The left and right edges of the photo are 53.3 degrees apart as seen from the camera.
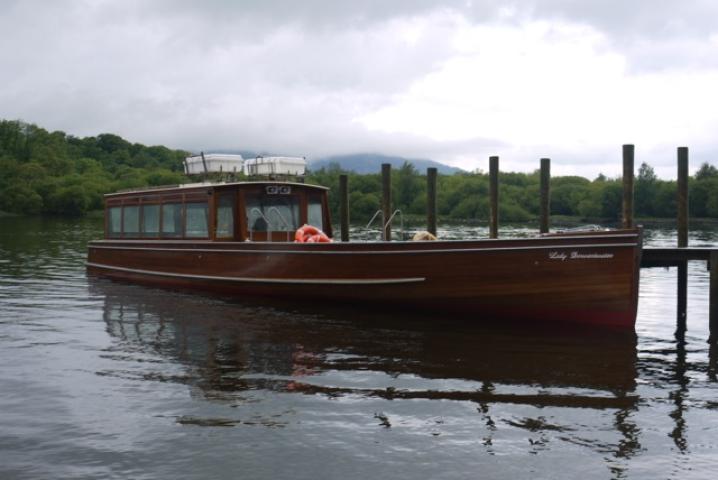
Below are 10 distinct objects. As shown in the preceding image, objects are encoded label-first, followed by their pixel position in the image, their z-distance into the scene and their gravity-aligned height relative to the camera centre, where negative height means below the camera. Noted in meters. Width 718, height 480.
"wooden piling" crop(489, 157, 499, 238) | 18.33 +0.67
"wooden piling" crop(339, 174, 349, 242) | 21.32 +0.43
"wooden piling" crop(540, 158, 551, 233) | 17.67 +0.71
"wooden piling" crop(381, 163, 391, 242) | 19.71 +0.85
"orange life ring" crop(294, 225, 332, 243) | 15.13 -0.34
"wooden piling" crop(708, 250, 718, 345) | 12.77 -1.35
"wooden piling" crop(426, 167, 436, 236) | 19.58 +0.48
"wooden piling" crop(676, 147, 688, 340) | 15.03 +0.50
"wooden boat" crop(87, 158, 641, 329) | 12.15 -0.83
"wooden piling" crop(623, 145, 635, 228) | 15.16 +0.81
